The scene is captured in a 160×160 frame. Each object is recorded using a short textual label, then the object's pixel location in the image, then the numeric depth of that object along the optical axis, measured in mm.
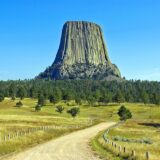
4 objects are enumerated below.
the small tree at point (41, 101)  192625
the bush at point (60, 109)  164338
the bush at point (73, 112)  141750
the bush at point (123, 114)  144375
